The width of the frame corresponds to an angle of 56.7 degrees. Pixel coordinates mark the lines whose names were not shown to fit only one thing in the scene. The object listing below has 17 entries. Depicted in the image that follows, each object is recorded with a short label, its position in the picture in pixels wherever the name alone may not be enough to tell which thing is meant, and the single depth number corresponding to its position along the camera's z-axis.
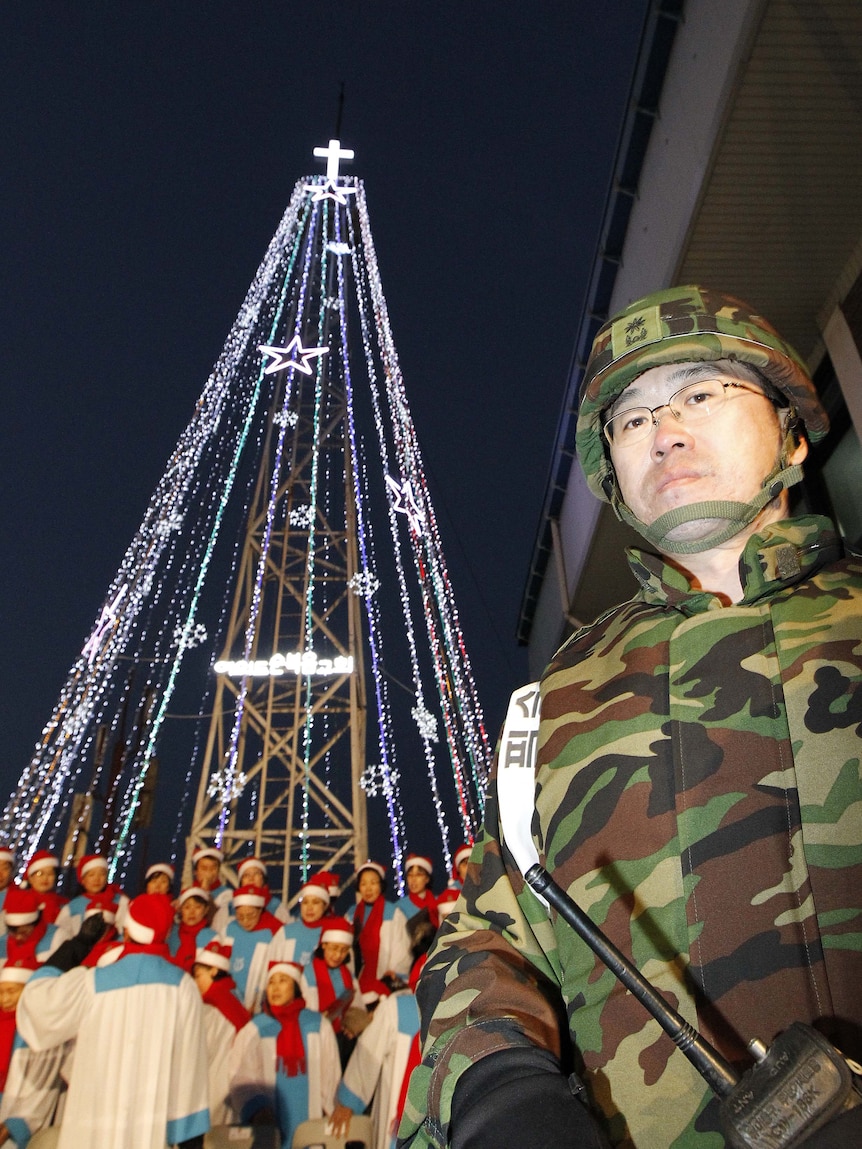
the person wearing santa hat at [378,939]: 7.31
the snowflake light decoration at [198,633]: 10.76
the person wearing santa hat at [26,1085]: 5.62
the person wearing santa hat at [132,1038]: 4.95
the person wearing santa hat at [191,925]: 7.29
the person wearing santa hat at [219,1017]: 6.43
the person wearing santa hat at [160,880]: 7.83
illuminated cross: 16.30
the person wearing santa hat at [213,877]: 8.83
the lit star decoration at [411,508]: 12.01
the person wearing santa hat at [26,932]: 7.04
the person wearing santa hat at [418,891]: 7.85
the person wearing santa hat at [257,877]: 8.49
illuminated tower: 11.88
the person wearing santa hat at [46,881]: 7.59
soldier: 0.98
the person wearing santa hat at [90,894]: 7.93
